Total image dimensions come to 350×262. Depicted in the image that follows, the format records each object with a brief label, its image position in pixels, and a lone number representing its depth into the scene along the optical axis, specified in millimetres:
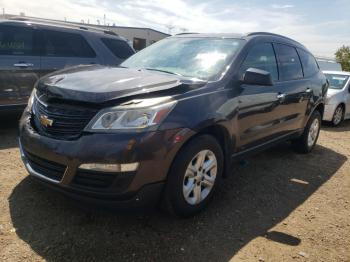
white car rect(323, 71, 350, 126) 9312
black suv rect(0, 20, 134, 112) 5746
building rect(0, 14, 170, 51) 36188
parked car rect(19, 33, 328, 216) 2783
